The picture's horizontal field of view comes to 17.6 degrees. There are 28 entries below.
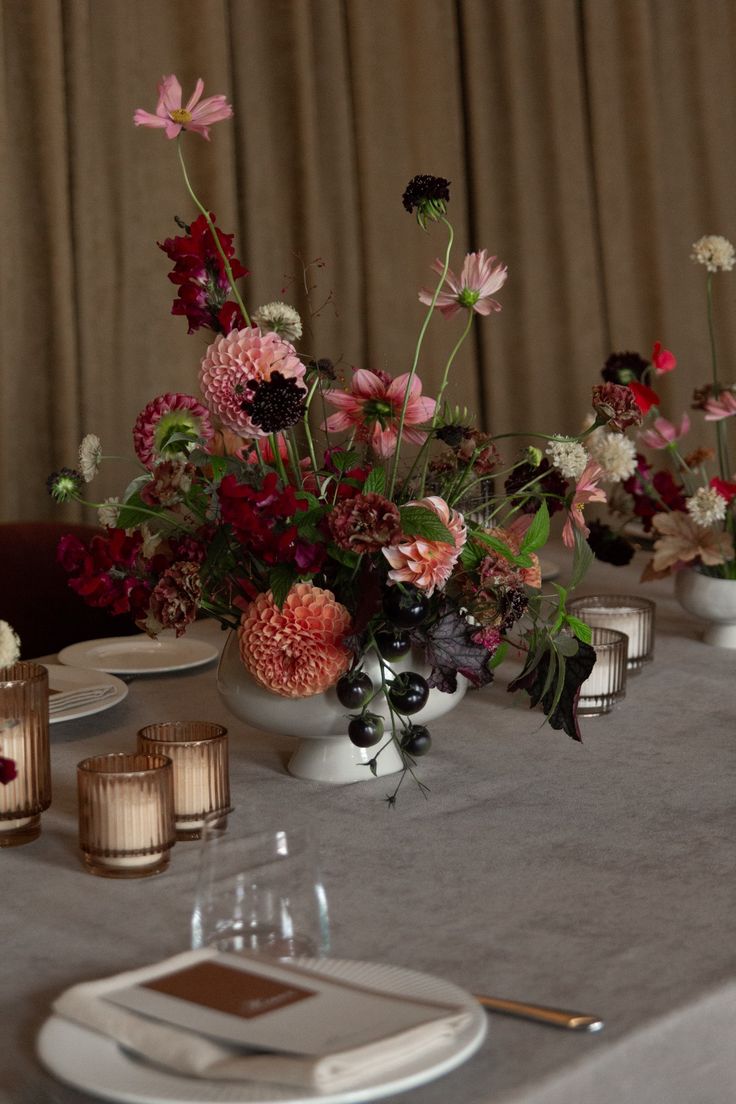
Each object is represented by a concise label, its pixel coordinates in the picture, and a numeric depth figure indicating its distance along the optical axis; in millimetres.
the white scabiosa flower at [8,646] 1662
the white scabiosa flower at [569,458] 2052
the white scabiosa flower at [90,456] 2009
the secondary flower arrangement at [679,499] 2565
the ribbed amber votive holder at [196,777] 1938
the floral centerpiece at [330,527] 1958
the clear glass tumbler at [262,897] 1670
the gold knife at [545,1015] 1607
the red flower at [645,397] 2264
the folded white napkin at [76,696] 2307
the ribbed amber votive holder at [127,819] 1856
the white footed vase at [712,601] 2593
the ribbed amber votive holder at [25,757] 1928
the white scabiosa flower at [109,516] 2055
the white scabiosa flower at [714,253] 2646
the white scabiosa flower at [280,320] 2032
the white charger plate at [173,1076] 1519
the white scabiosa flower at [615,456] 2466
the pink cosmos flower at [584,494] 2078
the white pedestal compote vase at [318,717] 2047
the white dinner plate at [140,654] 2517
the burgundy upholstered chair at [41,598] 3060
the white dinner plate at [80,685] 2279
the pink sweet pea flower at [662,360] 2551
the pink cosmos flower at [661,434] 2649
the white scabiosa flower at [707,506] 2535
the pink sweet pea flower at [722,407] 2629
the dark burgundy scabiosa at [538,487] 2109
